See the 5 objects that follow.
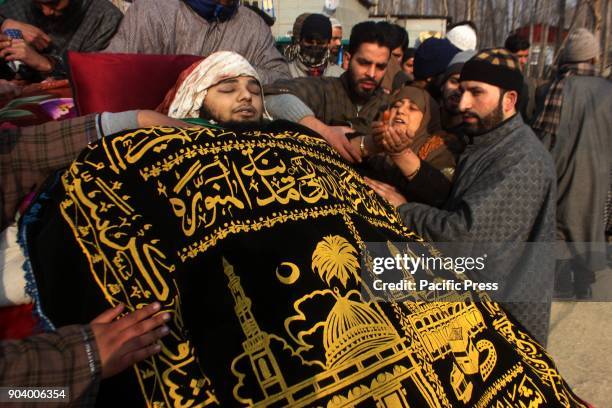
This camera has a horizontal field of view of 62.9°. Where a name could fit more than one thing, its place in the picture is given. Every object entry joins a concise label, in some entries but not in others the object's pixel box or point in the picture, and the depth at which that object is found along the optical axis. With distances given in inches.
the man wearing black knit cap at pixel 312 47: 177.6
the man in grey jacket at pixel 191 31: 128.1
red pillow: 111.0
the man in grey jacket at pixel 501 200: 95.5
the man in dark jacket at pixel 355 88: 122.1
